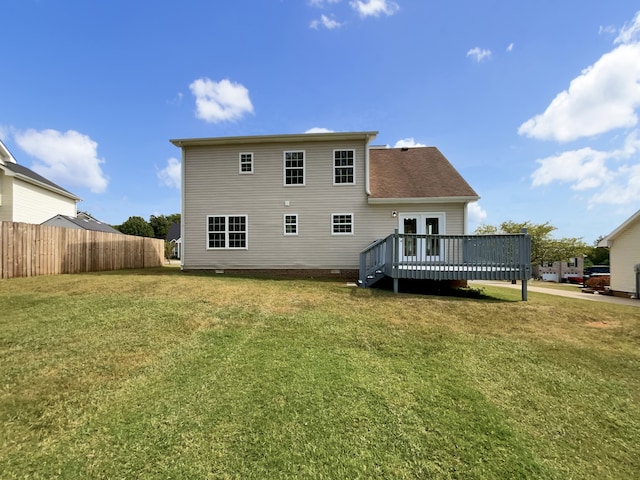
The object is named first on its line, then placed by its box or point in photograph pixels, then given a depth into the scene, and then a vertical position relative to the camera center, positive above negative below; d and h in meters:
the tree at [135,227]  56.00 +2.62
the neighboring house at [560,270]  32.53 -3.48
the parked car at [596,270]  34.66 -3.56
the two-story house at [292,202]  12.82 +1.73
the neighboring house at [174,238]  42.75 +0.43
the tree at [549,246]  30.97 -0.56
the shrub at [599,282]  15.25 -2.22
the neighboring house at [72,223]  21.12 +1.36
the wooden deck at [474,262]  8.74 -0.64
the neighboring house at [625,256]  12.50 -0.66
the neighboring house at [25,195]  17.77 +3.12
